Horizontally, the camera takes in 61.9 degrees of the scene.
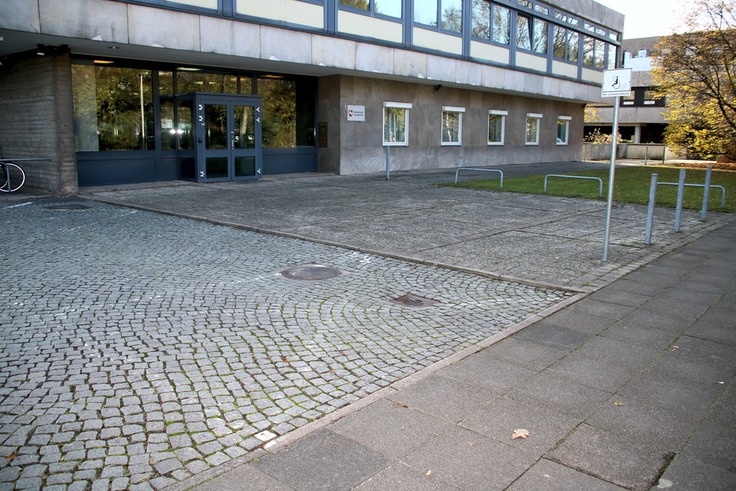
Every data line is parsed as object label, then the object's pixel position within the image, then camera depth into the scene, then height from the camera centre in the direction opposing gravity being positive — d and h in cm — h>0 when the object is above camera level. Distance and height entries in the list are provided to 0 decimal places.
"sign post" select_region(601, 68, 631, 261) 785 +68
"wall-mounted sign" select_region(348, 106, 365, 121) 2288 +89
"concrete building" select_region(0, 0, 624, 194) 1534 +173
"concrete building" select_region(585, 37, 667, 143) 5634 +235
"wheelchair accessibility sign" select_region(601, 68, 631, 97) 784 +76
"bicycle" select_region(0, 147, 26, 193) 1602 -121
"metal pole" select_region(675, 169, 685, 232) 1069 -103
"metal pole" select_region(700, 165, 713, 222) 1266 -120
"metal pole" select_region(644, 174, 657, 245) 958 -113
